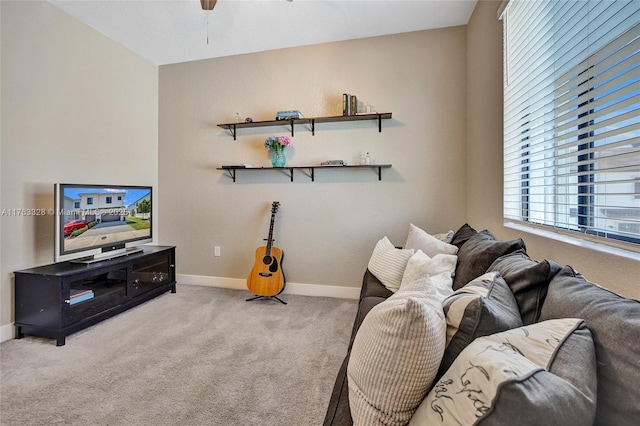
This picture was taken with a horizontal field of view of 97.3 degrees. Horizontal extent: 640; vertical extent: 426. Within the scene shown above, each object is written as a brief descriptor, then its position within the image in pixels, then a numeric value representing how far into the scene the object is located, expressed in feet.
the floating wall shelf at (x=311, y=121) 9.34
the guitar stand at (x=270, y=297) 9.52
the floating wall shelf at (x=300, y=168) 9.37
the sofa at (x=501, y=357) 1.64
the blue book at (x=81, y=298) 7.17
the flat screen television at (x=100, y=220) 7.34
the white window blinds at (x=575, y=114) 3.12
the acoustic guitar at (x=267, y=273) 9.37
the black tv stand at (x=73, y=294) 6.86
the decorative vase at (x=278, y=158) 10.00
